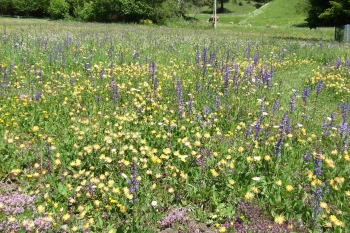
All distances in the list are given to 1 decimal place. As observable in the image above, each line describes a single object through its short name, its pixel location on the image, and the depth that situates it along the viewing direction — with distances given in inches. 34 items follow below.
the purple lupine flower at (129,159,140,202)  142.6
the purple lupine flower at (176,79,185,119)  231.3
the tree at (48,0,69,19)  2704.2
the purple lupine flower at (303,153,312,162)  176.4
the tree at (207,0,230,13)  3916.1
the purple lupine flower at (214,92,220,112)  242.5
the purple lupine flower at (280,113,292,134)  197.3
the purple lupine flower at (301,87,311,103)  238.3
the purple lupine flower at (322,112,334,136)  210.2
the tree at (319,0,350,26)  956.6
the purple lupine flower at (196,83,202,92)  277.3
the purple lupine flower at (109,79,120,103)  261.7
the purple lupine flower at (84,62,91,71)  357.0
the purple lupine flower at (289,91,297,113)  231.8
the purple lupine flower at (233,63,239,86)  295.5
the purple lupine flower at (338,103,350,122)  220.1
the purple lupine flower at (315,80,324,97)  250.8
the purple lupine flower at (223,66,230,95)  279.0
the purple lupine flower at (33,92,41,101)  243.3
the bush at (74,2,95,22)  2298.2
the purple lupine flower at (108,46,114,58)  412.2
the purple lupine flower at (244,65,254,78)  320.8
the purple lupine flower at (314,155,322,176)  157.1
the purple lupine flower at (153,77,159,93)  272.7
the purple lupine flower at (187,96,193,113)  234.7
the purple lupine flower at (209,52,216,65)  376.8
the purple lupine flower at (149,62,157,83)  286.5
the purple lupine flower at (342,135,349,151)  188.2
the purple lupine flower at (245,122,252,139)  196.5
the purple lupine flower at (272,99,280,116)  234.8
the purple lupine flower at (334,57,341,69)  390.5
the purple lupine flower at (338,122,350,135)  195.2
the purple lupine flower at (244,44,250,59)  471.4
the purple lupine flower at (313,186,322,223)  133.8
